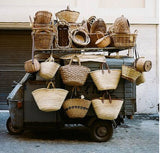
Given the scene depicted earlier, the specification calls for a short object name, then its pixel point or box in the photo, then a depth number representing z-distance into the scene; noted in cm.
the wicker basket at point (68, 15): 677
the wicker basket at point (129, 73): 576
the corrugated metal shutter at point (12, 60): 1007
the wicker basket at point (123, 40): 598
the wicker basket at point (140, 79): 625
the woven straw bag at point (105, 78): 561
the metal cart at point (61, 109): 590
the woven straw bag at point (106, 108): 562
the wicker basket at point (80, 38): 605
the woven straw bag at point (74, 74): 553
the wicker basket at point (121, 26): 604
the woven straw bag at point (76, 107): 570
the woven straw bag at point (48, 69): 557
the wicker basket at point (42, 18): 606
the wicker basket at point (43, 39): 591
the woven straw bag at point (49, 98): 547
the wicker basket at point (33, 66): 554
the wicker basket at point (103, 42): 604
